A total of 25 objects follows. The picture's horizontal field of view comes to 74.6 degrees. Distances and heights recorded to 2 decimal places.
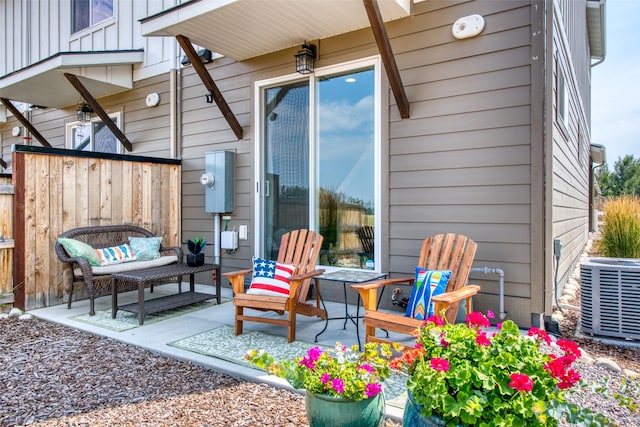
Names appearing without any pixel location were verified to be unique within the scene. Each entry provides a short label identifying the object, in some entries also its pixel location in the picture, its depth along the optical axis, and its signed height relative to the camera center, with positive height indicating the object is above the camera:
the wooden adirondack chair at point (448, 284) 2.54 -0.49
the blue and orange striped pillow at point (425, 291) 2.85 -0.54
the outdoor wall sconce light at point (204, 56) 5.34 +2.00
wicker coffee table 3.63 -0.74
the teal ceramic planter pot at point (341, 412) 1.58 -0.76
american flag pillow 3.49 -0.55
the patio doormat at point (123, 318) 3.62 -0.97
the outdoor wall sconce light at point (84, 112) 6.59 +1.58
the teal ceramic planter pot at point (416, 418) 1.36 -0.69
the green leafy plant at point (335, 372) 1.58 -0.62
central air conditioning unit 3.13 -0.65
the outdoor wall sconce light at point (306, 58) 4.37 +1.62
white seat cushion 4.11 -0.55
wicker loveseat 3.97 -0.48
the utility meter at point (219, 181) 5.00 +0.38
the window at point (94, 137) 6.62 +1.25
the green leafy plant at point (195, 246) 4.33 -0.35
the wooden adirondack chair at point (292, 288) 3.16 -0.61
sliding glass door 4.21 +0.56
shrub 5.36 -0.23
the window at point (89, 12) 6.52 +3.20
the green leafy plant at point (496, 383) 1.26 -0.53
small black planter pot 4.29 -0.48
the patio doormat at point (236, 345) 2.87 -0.97
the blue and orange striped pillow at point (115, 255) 4.37 -0.45
